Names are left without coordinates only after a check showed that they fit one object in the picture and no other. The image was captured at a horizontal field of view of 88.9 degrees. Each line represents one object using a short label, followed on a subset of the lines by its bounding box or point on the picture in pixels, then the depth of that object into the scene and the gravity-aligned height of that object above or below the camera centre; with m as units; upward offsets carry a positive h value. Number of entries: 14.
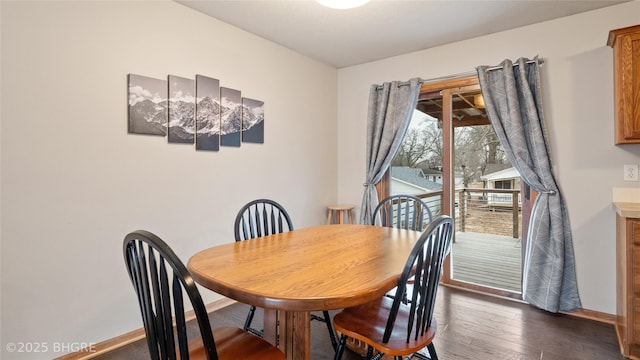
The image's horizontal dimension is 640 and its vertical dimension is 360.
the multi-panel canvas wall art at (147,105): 2.19 +0.54
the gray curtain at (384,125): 3.42 +0.62
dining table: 1.12 -0.37
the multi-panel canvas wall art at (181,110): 2.40 +0.55
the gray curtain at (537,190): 2.58 -0.06
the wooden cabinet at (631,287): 1.96 -0.63
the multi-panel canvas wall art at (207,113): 2.57 +0.56
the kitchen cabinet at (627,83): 2.17 +0.68
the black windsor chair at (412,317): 1.30 -0.62
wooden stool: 3.71 -0.37
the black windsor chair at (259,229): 1.97 -0.31
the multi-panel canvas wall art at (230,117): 2.75 +0.57
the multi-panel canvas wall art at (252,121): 2.94 +0.57
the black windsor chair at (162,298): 0.95 -0.36
